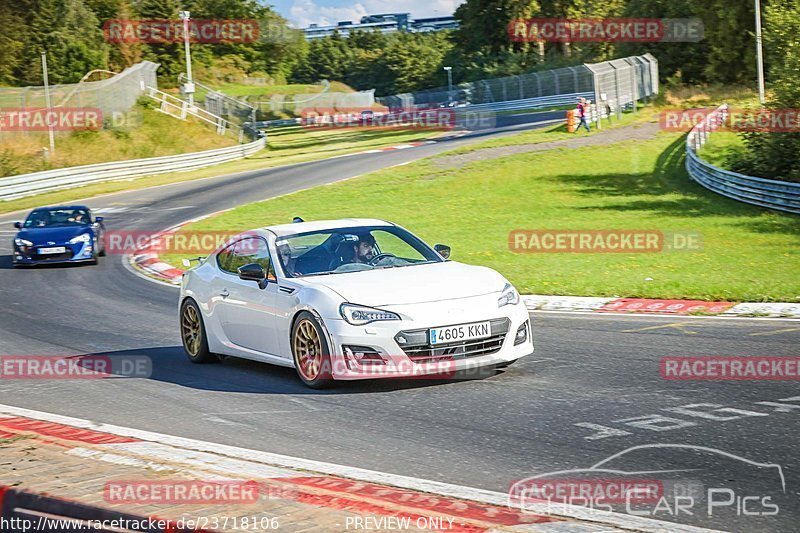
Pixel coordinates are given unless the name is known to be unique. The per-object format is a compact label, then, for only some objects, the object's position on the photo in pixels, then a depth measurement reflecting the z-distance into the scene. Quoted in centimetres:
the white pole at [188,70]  5875
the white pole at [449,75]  10964
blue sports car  2222
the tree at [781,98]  3033
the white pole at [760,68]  4411
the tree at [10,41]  6962
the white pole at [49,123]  4368
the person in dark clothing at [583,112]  4634
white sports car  886
